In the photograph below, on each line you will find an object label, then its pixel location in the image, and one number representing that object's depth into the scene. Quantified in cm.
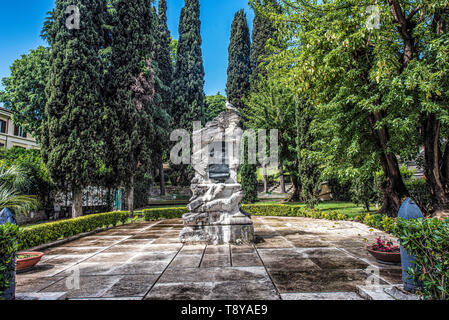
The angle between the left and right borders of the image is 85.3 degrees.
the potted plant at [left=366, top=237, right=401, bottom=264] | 405
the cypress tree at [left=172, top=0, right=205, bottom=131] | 2420
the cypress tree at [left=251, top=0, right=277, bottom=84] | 2827
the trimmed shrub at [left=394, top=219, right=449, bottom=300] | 224
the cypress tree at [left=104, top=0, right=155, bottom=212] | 1352
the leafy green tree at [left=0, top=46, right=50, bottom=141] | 1512
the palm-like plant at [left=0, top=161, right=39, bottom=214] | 657
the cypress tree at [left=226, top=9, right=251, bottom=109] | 2855
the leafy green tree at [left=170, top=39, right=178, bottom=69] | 3188
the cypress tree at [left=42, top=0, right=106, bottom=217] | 1090
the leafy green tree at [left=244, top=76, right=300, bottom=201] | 1778
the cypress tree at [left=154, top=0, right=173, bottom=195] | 2111
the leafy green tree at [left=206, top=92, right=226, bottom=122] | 3608
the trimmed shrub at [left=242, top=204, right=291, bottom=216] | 1197
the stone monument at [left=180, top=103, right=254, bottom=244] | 594
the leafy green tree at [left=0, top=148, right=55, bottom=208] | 1174
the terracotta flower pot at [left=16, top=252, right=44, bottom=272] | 419
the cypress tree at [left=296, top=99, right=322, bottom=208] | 1159
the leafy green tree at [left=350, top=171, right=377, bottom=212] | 1097
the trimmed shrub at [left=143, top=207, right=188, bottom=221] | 1178
